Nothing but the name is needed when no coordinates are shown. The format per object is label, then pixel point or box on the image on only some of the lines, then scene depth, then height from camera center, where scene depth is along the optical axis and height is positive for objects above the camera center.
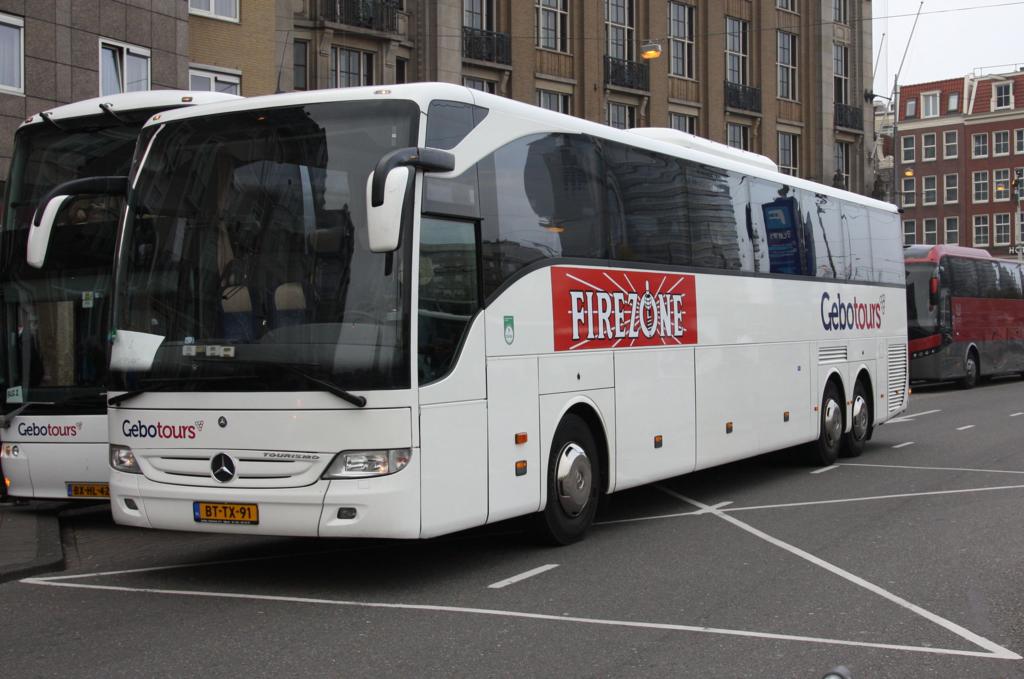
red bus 32.84 +0.63
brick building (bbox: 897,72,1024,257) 89.81 +13.34
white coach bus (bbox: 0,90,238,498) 11.70 +0.44
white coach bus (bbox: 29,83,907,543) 7.77 +0.17
